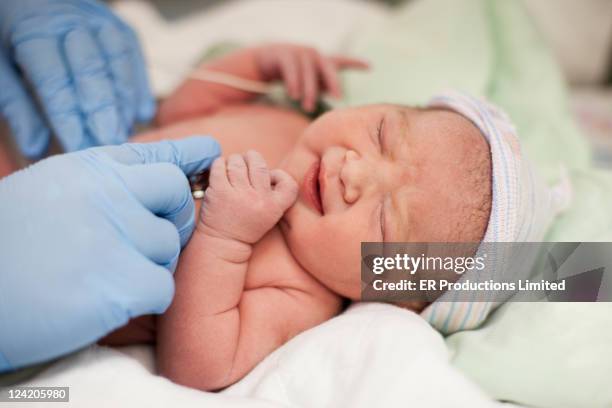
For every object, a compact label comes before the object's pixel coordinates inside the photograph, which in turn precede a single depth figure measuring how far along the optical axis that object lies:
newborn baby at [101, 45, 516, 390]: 0.35
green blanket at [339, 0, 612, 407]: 0.34
